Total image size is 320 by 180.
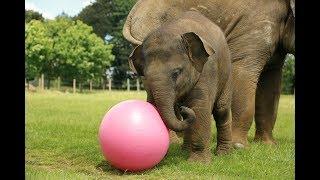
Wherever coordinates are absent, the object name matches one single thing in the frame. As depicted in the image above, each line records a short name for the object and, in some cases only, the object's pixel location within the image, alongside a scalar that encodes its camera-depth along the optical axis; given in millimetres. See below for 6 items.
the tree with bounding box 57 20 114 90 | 42094
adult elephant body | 9023
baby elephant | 6734
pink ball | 6598
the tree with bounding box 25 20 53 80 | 38250
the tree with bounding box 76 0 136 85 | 38559
